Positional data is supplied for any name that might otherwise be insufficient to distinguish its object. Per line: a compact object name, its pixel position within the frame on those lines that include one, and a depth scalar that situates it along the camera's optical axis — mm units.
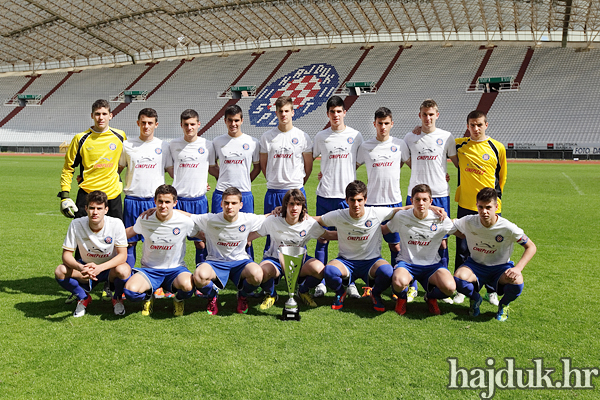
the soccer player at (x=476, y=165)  4879
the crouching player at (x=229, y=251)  4340
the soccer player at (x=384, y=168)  5016
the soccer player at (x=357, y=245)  4379
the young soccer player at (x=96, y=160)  5016
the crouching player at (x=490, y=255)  4121
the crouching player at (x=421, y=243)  4309
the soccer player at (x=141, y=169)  5125
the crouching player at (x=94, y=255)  4191
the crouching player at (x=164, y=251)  4254
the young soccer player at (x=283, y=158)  5180
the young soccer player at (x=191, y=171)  5184
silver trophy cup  4125
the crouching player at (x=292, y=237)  4465
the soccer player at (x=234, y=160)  5238
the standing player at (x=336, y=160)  5121
